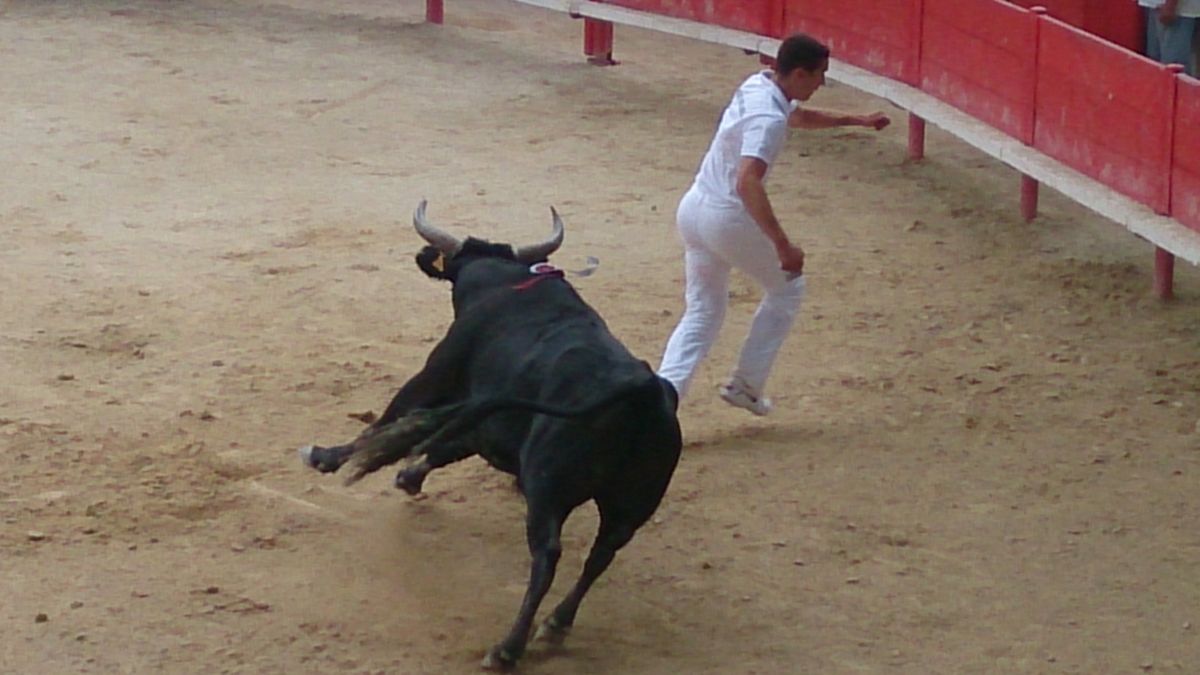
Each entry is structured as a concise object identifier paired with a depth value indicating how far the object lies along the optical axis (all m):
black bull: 8.78
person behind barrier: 18.61
